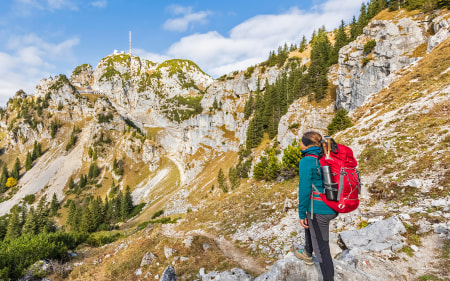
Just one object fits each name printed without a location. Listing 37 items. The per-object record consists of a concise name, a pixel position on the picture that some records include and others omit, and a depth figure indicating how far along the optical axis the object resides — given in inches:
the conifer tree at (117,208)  3730.8
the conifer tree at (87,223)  2675.2
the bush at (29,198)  4930.4
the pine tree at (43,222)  2493.4
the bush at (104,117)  7034.5
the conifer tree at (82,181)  5254.4
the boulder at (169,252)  549.0
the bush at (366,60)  1573.6
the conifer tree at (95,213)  2844.7
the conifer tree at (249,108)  4146.2
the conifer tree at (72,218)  2979.8
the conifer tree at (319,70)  2075.5
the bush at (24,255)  581.0
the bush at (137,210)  3776.1
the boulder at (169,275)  348.4
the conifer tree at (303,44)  5050.2
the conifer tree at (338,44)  2363.4
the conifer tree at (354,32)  2585.1
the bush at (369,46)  1626.7
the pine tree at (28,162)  6011.8
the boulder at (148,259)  549.8
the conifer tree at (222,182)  2694.4
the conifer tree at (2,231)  2534.9
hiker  189.0
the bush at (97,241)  1178.6
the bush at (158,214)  3270.2
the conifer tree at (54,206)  4471.2
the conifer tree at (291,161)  1037.8
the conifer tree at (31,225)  2472.9
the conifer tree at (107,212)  3687.3
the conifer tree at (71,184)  5329.7
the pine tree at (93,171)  5615.2
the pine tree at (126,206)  3738.9
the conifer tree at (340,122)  1274.6
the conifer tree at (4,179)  5477.4
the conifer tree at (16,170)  5753.0
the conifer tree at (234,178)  2462.1
